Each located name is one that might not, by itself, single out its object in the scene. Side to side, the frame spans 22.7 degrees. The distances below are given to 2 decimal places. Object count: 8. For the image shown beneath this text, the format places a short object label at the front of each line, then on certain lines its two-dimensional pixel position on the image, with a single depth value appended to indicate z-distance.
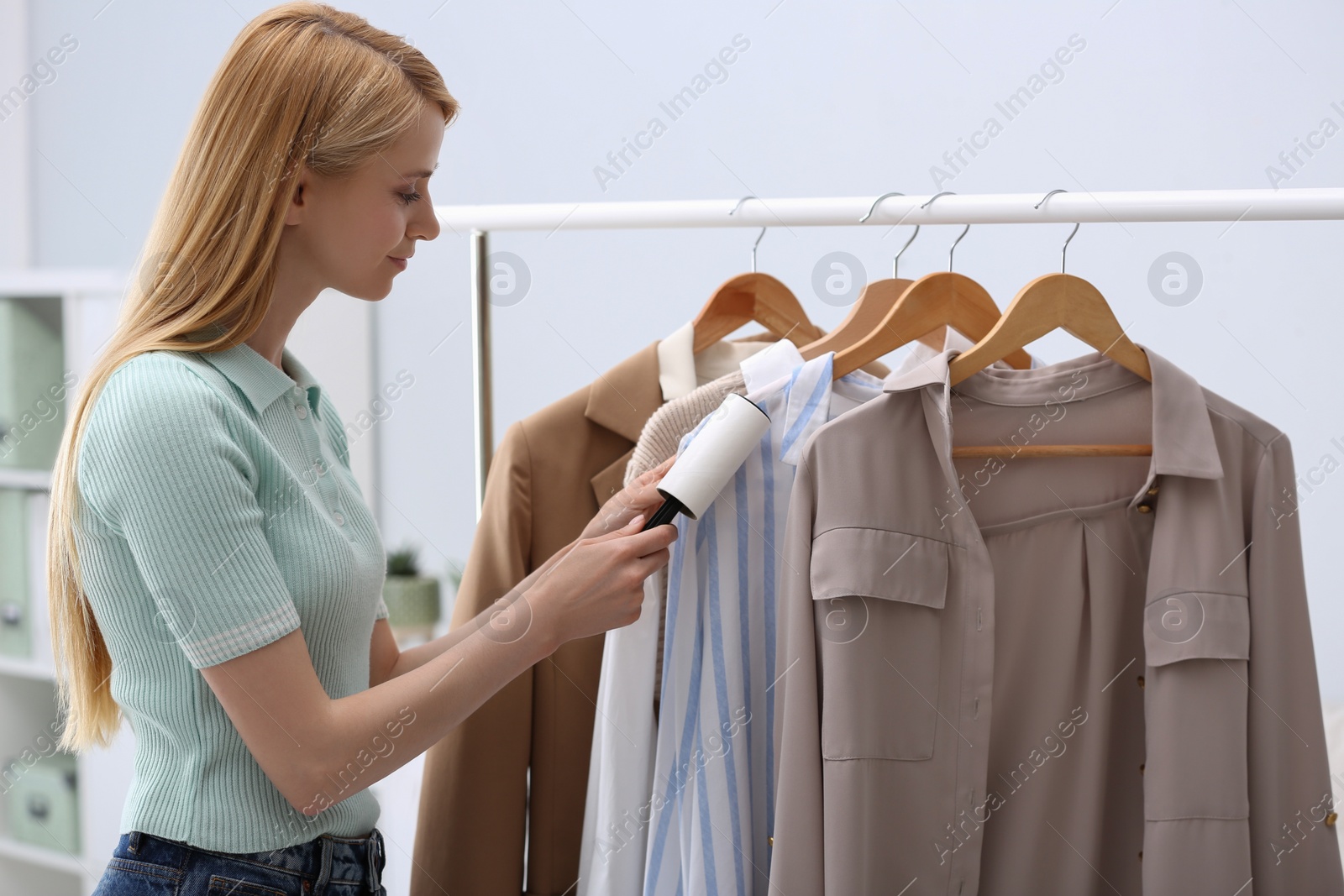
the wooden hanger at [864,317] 3.04
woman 2.70
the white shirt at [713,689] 2.95
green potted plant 5.34
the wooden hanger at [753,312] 3.13
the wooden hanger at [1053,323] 2.91
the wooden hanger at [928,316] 2.97
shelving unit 4.85
